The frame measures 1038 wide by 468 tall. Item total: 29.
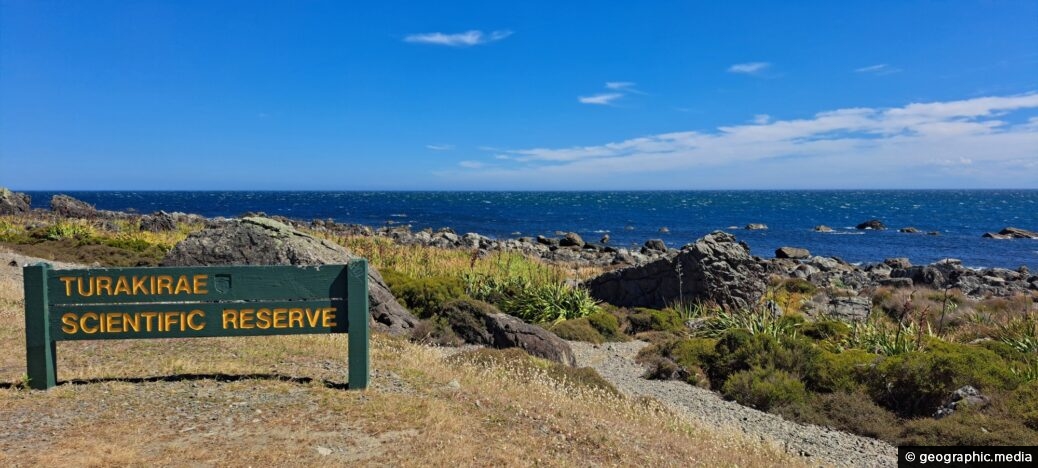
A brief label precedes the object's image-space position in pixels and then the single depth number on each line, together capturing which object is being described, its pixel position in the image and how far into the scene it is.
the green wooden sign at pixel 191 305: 6.25
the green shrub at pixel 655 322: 15.06
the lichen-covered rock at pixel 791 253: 39.22
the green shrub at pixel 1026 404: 7.89
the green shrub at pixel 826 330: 13.05
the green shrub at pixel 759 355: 10.45
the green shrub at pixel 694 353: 11.45
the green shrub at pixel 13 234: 20.59
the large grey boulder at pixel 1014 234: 54.41
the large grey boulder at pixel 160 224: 25.82
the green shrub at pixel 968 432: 7.48
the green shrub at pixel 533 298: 15.38
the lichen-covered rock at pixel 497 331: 11.12
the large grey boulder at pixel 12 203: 36.72
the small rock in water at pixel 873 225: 64.45
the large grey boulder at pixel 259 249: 12.98
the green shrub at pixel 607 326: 14.37
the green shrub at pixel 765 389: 9.48
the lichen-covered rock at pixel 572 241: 43.06
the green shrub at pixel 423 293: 14.06
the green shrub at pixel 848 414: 8.41
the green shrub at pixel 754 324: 12.76
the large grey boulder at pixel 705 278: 16.58
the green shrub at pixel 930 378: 9.02
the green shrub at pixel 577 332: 13.79
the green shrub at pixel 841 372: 9.75
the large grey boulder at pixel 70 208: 34.76
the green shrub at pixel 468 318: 12.21
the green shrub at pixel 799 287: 22.14
